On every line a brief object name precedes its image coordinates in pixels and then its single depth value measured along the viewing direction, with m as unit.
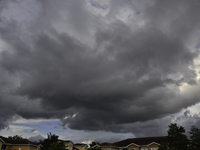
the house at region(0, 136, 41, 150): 72.56
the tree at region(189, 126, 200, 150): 44.88
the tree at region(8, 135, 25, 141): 146.05
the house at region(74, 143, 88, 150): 104.50
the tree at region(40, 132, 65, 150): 67.80
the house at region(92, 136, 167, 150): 69.15
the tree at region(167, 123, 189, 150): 45.44
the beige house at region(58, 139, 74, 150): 93.28
